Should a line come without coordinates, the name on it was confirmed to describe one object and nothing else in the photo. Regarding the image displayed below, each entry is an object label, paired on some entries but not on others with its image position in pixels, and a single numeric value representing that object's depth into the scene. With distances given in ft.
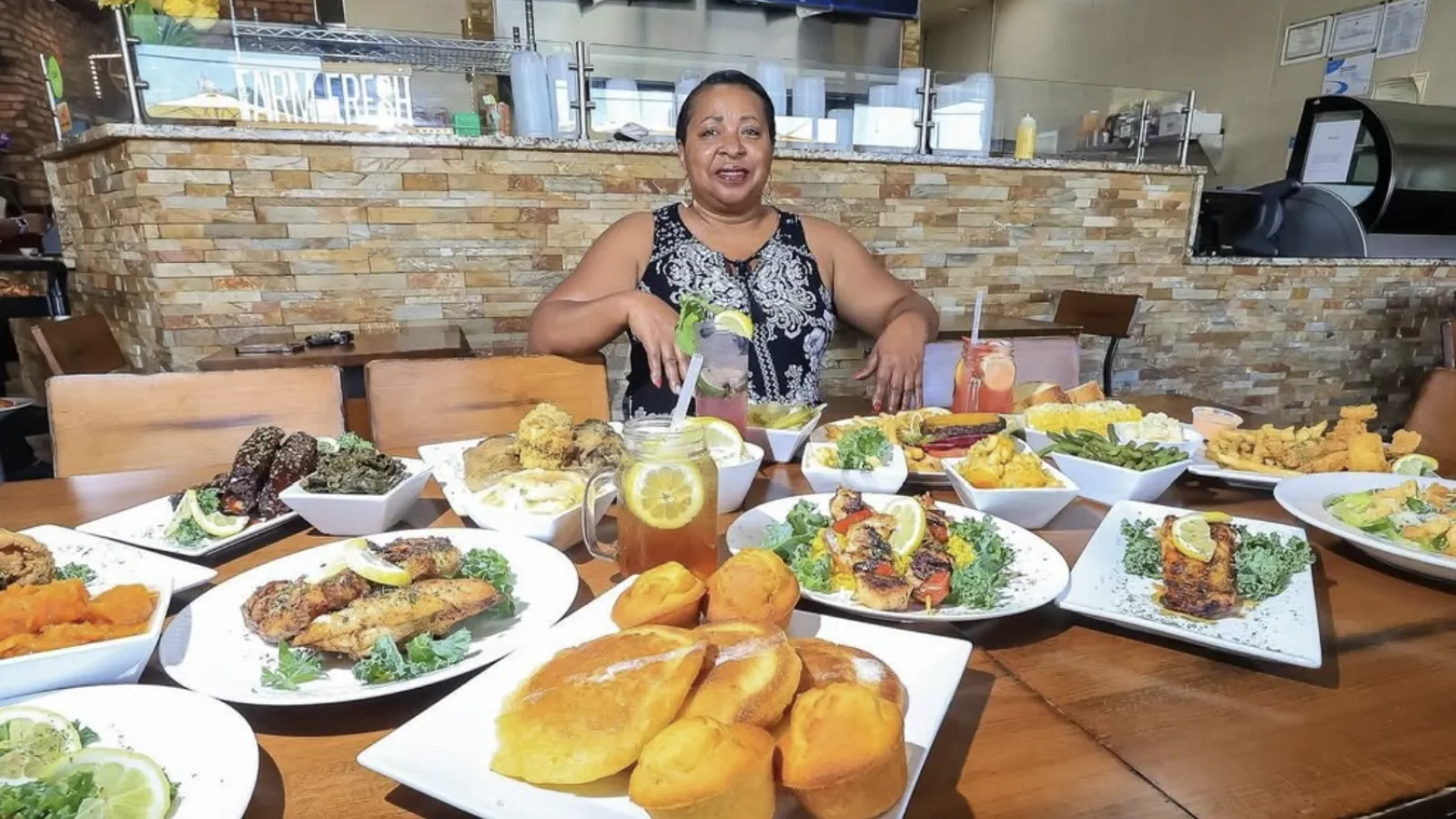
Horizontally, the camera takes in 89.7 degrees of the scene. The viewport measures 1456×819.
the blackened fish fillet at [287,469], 3.88
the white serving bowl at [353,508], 3.56
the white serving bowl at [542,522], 3.45
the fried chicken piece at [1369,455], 4.42
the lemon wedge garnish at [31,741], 1.85
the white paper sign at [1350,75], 16.85
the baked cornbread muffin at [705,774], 1.60
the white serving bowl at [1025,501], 3.71
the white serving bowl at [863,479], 4.12
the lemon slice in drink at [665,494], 3.06
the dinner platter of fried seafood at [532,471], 3.53
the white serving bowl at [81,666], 2.23
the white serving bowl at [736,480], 3.82
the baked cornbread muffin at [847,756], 1.68
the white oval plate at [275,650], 2.33
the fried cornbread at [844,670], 2.06
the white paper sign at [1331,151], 14.39
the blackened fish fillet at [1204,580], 2.86
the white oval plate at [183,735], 1.86
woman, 6.71
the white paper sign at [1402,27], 15.84
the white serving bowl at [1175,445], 4.49
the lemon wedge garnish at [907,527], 3.09
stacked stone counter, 9.31
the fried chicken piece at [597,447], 4.21
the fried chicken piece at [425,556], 2.90
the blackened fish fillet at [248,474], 3.83
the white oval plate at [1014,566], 2.77
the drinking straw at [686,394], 3.28
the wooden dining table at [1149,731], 2.01
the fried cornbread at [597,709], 1.81
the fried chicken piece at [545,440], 4.12
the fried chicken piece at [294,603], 2.61
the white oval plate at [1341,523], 3.21
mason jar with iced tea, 3.06
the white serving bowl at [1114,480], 3.99
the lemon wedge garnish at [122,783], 1.77
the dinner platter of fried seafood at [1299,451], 4.44
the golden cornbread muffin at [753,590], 2.44
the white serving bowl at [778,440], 4.85
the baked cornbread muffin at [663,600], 2.38
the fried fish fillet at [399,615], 2.49
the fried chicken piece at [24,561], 2.84
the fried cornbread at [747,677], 1.87
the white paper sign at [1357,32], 16.55
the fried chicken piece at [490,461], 4.09
